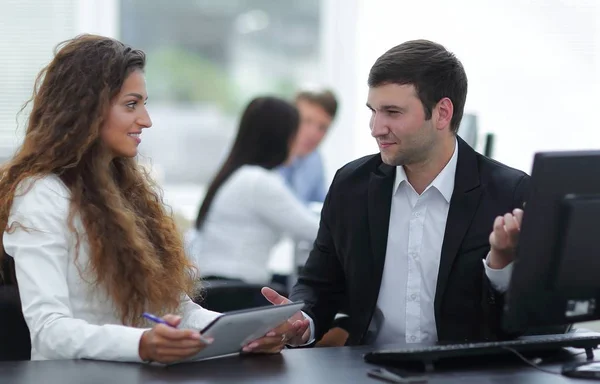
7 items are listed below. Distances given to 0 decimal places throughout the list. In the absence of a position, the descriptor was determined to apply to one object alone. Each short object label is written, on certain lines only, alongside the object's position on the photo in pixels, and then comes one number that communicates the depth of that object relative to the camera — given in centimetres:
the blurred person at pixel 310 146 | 613
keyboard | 311
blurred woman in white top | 475
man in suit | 349
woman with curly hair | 322
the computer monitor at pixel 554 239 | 307
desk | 307
